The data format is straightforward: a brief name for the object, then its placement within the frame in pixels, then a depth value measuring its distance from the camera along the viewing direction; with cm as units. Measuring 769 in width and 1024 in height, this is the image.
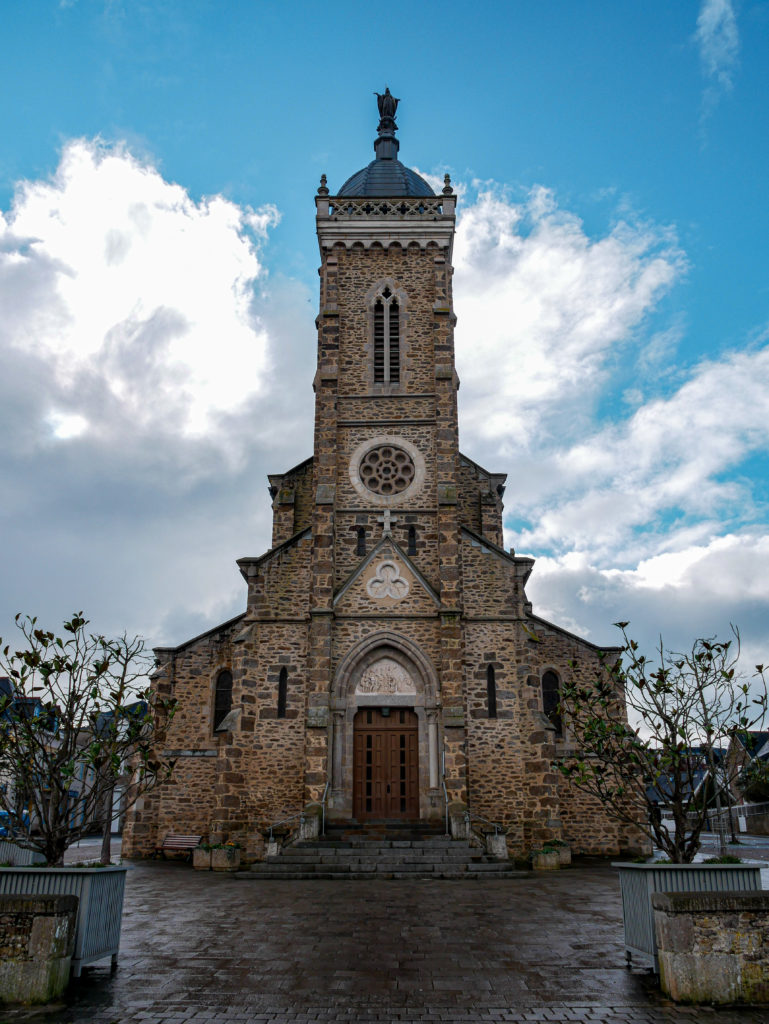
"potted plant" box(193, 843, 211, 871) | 2018
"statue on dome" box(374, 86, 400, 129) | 3676
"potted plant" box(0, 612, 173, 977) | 825
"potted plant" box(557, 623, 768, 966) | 820
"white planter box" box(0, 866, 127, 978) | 809
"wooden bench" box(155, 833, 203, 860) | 2277
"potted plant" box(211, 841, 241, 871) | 1978
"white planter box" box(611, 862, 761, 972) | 814
